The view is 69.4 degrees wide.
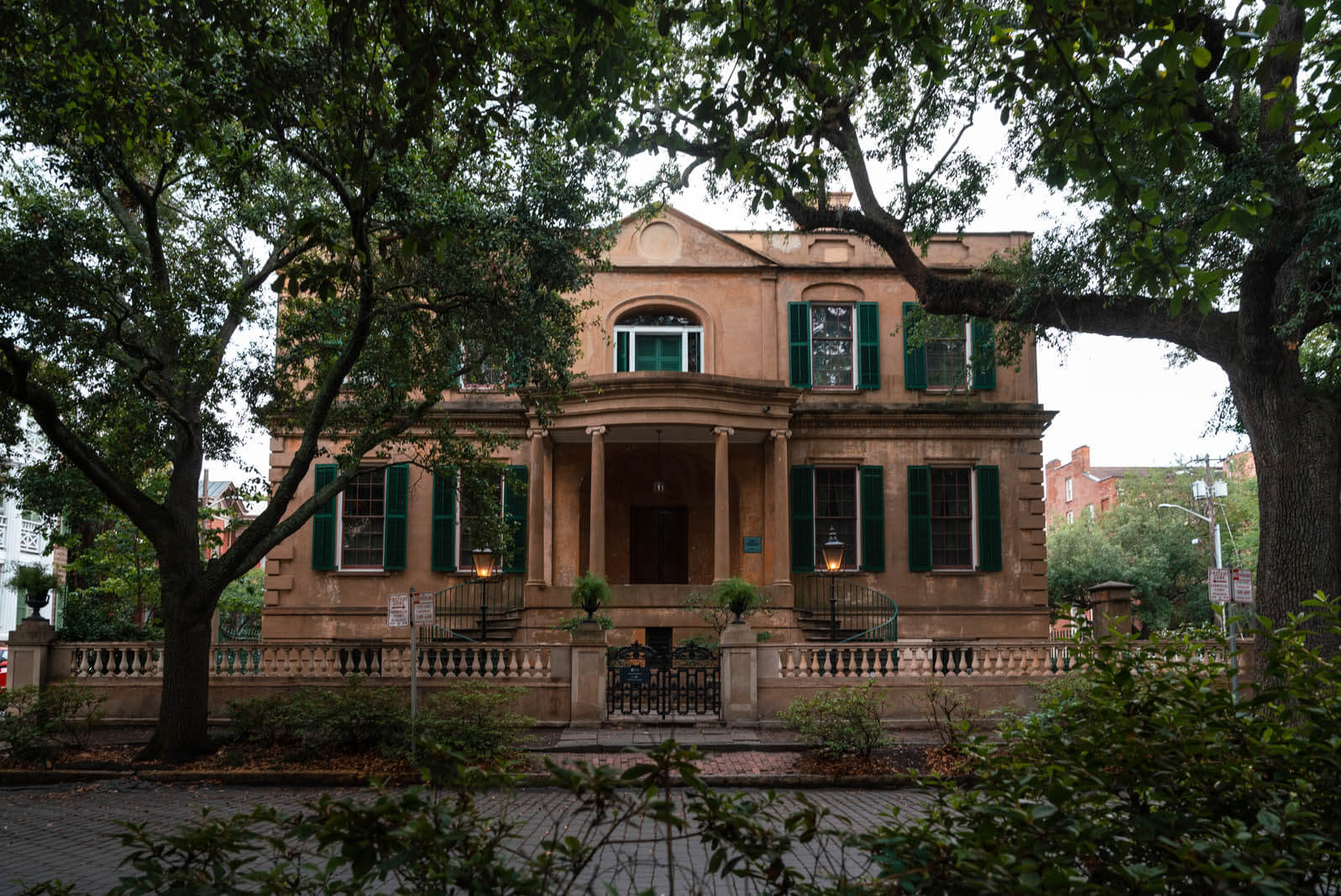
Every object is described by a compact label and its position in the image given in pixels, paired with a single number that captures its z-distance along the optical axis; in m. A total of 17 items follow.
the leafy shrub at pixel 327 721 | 11.87
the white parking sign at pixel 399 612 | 11.76
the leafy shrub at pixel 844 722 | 11.55
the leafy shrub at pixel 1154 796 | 2.42
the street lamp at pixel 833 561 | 18.16
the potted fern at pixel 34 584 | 14.57
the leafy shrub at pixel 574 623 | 14.58
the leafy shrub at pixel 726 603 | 15.33
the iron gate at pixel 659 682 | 14.27
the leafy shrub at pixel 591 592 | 15.48
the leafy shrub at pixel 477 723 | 11.16
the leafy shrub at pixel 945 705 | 12.16
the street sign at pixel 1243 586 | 13.01
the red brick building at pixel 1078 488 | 54.88
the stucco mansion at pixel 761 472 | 20.52
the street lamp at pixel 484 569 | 17.88
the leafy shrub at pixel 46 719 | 11.70
